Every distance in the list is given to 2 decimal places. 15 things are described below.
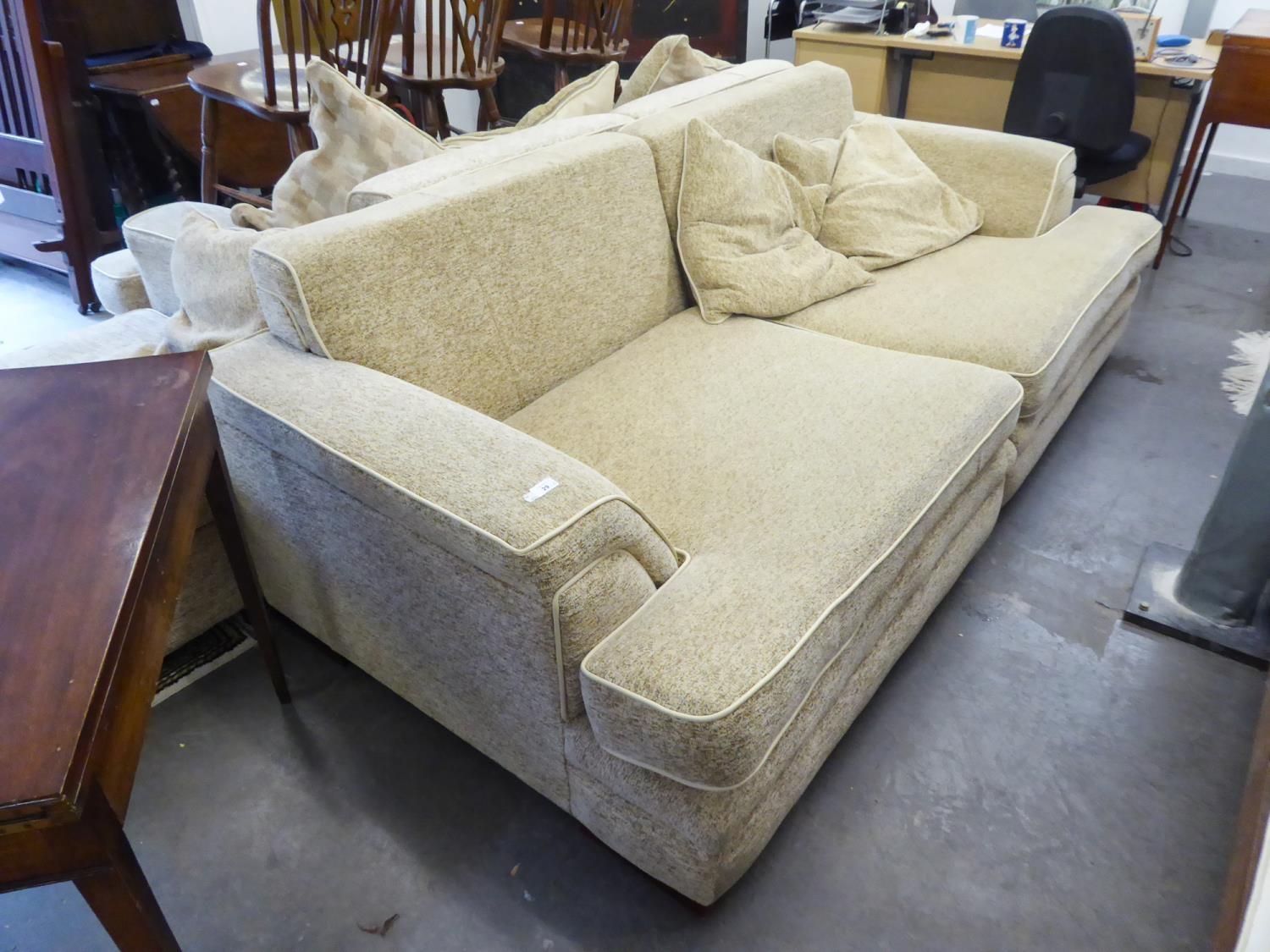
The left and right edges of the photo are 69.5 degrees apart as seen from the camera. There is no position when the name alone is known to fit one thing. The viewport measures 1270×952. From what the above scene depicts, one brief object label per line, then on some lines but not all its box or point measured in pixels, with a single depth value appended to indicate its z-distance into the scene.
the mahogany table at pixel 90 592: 0.68
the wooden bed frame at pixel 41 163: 2.68
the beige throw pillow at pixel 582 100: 1.98
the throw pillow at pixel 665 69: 2.30
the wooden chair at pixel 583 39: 3.16
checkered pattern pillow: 1.60
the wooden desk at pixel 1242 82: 2.90
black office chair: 2.89
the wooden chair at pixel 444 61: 2.69
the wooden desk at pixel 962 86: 3.32
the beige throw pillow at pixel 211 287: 1.49
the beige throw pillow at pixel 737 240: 1.94
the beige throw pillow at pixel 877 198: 2.26
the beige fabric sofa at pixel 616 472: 1.10
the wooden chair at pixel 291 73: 2.43
